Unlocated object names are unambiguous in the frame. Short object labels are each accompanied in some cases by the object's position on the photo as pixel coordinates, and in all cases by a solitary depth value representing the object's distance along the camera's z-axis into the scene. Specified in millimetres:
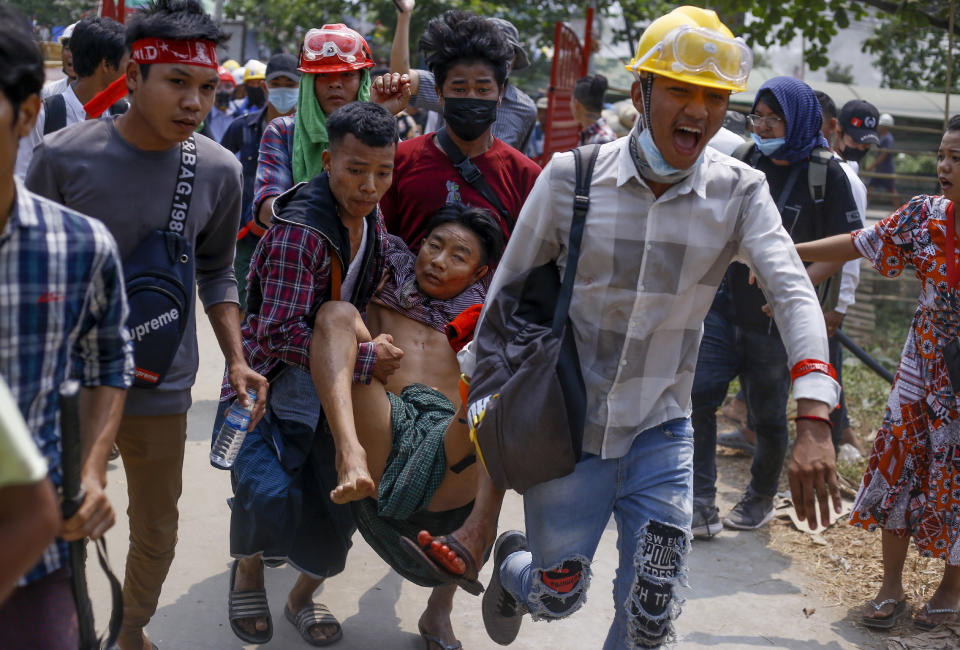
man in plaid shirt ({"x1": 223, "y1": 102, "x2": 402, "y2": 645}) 3682
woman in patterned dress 4469
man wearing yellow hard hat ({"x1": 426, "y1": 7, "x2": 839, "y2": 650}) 3117
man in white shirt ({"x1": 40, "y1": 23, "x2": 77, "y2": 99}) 5594
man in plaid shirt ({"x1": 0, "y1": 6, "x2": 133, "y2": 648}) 2016
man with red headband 3242
